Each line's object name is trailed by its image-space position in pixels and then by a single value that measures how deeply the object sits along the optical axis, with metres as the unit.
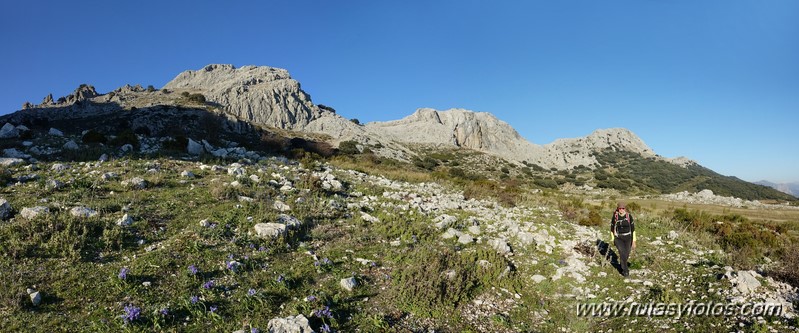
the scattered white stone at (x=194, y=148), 21.86
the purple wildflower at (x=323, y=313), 6.37
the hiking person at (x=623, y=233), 9.59
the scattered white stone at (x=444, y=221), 12.73
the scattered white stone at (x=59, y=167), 14.26
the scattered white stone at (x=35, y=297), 5.79
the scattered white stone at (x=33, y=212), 8.86
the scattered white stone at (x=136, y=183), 12.77
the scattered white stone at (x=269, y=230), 9.59
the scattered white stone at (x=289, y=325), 5.78
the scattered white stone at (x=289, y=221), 10.56
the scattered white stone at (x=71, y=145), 18.70
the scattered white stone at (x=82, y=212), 9.27
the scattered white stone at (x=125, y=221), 9.17
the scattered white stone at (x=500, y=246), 10.84
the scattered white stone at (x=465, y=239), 11.54
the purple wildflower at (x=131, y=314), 5.60
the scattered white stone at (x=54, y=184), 11.68
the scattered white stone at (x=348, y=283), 7.66
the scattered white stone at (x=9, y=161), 14.22
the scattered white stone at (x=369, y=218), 12.58
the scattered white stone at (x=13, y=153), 15.91
